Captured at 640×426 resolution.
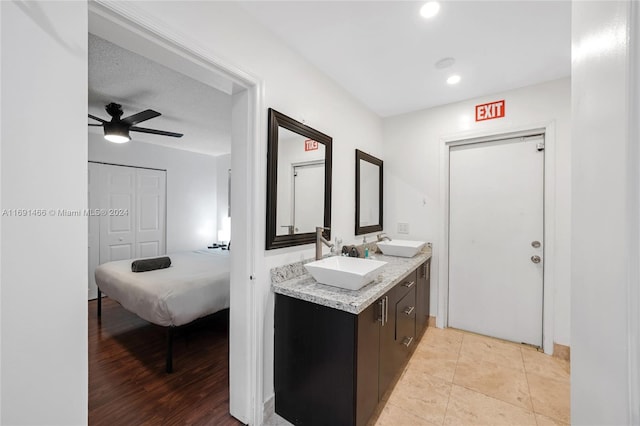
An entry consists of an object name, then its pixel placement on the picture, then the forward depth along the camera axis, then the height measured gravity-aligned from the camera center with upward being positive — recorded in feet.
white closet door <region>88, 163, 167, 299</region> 12.61 -0.17
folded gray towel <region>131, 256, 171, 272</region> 8.96 -1.92
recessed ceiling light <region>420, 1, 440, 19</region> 4.70 +3.79
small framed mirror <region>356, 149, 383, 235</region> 8.50 +0.67
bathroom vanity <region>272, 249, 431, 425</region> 4.35 -2.55
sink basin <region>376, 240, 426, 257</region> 8.06 -1.15
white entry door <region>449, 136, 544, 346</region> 7.91 -0.85
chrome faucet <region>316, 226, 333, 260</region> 6.47 -0.77
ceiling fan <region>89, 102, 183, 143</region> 9.01 +3.07
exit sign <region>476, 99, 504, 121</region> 8.16 +3.27
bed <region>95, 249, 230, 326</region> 7.07 -2.38
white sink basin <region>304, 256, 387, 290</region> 4.83 -1.27
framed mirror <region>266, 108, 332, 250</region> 5.30 +0.70
